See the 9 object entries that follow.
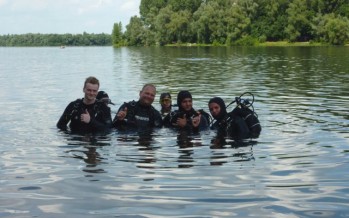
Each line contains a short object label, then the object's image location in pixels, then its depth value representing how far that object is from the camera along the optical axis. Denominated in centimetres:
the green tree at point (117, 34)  17062
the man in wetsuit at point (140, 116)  1274
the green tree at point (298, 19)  10094
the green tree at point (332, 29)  9275
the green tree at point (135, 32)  14325
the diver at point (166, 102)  1490
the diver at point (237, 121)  1186
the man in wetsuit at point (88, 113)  1197
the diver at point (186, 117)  1230
